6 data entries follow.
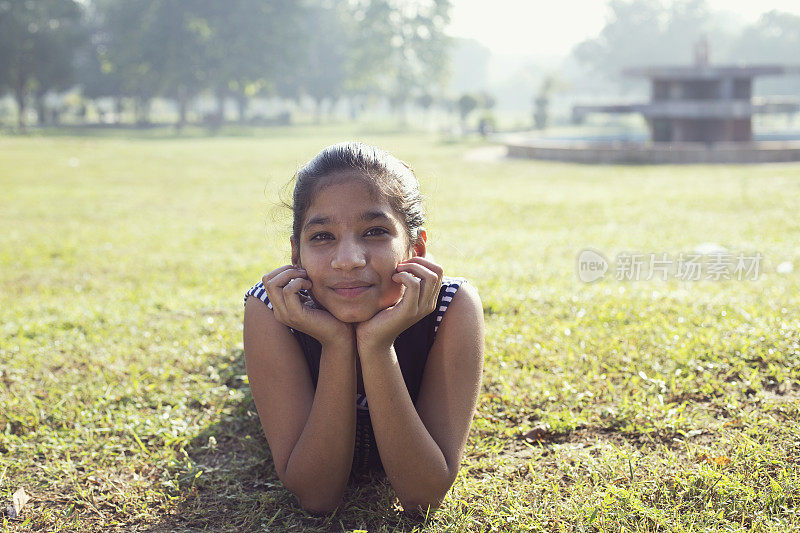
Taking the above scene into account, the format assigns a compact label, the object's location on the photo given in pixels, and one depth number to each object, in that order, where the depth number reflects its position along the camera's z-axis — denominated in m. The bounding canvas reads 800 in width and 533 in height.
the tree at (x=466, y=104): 45.23
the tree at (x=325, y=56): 69.38
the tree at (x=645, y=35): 87.31
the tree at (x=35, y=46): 42.34
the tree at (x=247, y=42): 52.03
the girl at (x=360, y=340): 2.40
